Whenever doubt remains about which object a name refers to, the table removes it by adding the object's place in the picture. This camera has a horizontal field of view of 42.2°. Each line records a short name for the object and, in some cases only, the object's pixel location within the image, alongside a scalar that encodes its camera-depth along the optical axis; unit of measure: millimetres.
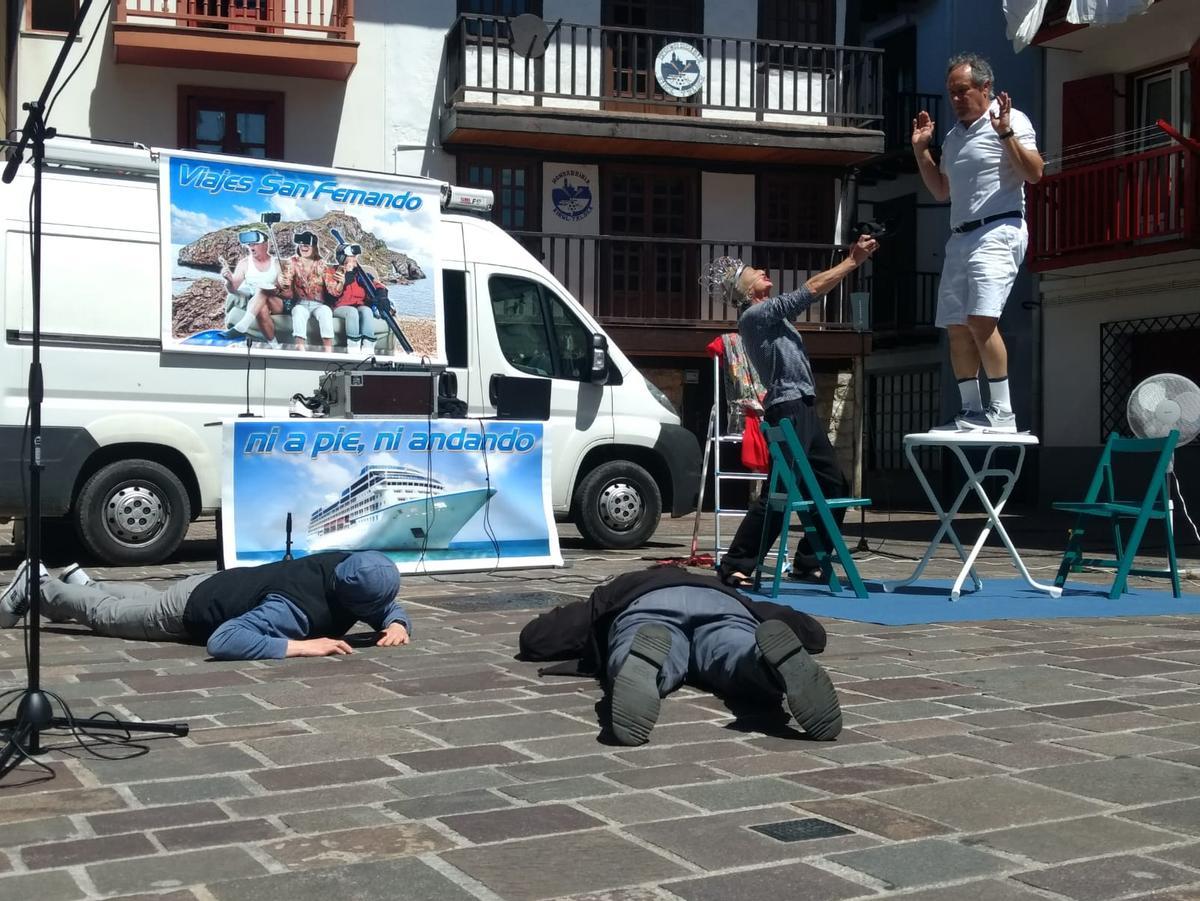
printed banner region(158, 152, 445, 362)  11297
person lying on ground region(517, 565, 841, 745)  4605
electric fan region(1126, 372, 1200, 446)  8734
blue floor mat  7660
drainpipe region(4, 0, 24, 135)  19281
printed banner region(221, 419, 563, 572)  9609
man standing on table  8219
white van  10758
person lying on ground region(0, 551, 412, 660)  6309
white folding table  8125
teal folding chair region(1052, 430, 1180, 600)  8266
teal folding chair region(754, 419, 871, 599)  8266
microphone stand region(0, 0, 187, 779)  4426
